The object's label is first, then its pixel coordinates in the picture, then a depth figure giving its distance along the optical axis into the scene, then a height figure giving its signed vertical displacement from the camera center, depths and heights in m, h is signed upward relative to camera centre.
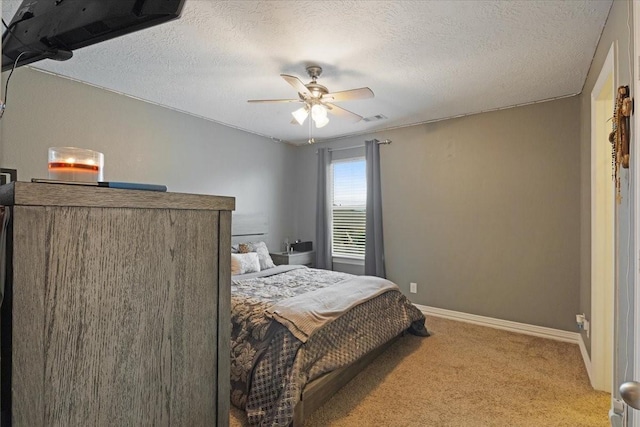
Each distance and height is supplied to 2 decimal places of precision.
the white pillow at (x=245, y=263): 3.58 -0.59
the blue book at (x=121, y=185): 0.57 +0.06
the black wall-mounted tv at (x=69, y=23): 0.86 +0.57
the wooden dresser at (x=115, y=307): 0.49 -0.18
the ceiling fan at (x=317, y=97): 2.57 +0.98
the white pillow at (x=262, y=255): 4.03 -0.54
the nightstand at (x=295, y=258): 4.68 -0.68
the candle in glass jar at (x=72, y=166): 0.73 +0.11
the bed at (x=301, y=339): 1.91 -0.90
